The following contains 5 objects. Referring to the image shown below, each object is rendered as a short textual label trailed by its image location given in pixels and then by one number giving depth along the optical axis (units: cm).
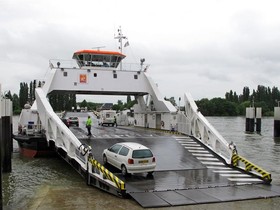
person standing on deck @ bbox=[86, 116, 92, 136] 2530
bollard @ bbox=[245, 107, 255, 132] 5812
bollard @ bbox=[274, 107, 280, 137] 4708
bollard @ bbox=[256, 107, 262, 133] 5796
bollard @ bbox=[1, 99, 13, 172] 1931
